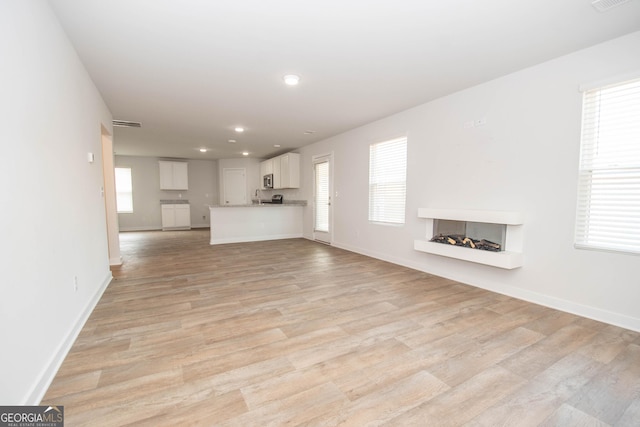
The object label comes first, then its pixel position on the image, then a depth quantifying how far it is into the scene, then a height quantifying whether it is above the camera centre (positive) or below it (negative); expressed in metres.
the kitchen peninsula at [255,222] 6.67 -0.70
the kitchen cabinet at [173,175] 9.28 +0.67
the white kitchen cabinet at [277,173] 7.97 +0.65
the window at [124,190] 9.06 +0.15
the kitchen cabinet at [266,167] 8.50 +0.89
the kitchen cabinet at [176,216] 9.38 -0.75
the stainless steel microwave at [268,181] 8.46 +0.45
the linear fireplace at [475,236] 3.02 -0.51
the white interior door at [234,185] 9.64 +0.34
